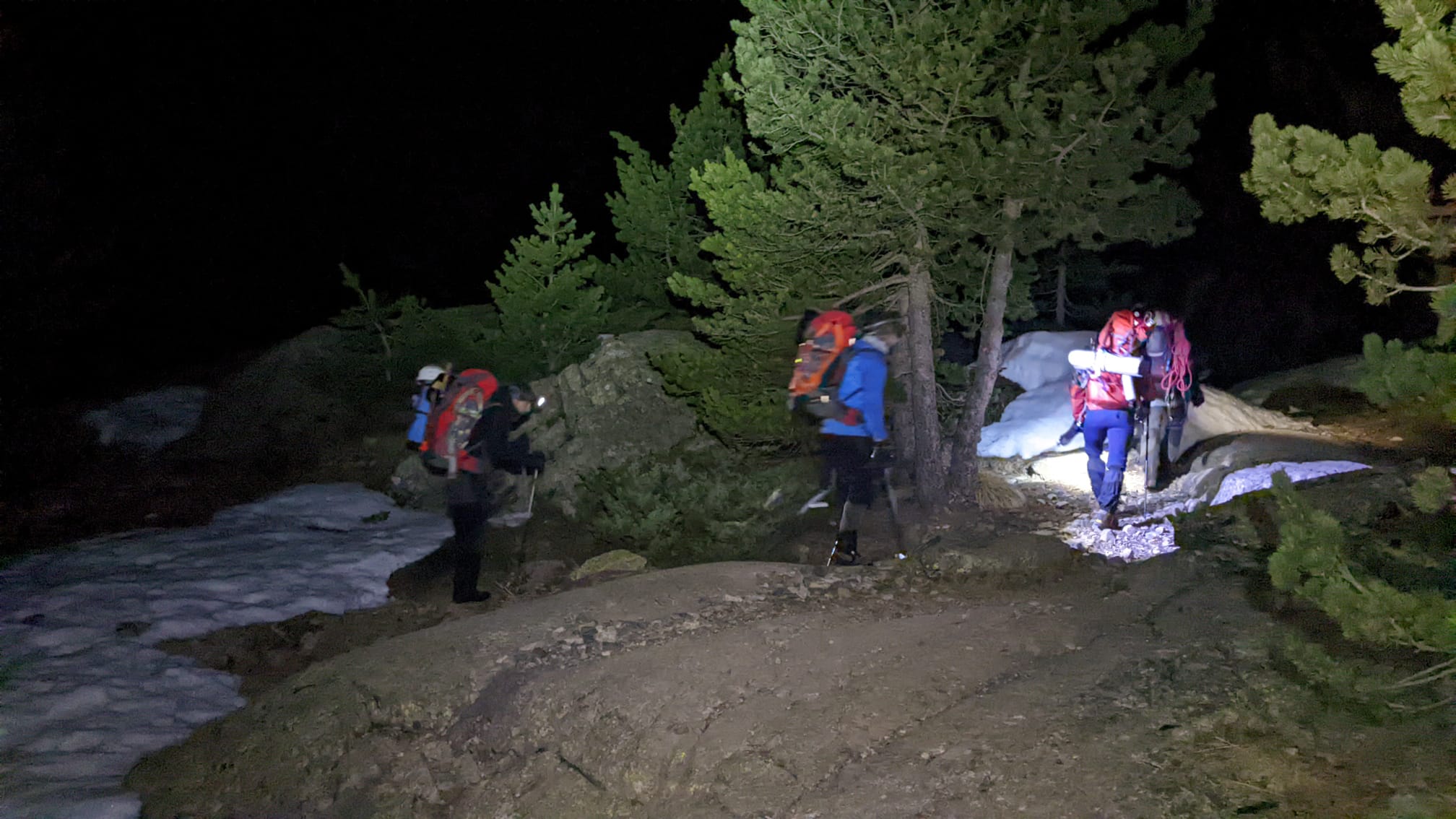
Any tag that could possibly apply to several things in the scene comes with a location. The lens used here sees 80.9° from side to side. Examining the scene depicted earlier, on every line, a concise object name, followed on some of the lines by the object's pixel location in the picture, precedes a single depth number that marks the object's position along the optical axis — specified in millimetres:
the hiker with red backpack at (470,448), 7254
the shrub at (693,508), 9352
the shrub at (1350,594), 3100
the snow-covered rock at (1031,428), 11891
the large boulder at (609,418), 12367
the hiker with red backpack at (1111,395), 7750
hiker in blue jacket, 7031
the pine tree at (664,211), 13016
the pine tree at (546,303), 14562
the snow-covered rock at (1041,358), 14266
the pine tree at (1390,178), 3227
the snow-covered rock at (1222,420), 10867
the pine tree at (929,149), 7500
